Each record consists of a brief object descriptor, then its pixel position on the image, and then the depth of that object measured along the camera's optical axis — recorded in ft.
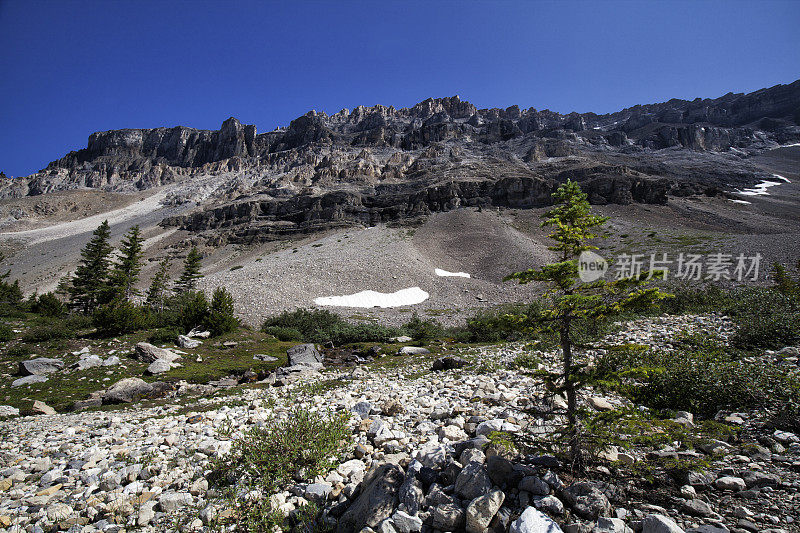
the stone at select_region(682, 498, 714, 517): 10.48
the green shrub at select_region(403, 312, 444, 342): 71.20
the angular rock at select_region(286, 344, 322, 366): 48.87
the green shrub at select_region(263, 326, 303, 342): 76.33
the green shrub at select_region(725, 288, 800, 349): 30.94
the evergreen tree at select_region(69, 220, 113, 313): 113.09
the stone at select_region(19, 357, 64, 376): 41.55
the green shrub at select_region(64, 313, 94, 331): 63.93
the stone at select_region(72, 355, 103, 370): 44.55
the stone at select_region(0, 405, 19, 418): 29.48
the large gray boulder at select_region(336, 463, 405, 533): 11.62
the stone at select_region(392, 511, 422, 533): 10.84
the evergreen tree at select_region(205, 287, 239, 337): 68.85
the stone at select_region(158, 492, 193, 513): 13.76
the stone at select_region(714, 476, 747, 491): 11.66
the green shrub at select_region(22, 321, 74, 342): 54.19
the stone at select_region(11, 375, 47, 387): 38.37
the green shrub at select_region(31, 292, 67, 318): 90.27
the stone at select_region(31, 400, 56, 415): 30.83
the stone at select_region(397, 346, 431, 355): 54.85
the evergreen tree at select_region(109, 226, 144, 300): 106.22
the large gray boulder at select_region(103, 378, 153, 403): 34.47
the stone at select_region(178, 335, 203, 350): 57.33
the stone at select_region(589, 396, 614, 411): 20.70
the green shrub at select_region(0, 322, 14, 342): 52.77
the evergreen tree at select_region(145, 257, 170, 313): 115.24
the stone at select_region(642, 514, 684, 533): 9.12
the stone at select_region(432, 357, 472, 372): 39.49
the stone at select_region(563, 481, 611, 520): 10.41
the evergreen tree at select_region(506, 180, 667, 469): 13.21
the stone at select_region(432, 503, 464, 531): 10.66
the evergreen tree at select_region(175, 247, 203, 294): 140.97
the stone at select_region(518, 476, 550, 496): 11.39
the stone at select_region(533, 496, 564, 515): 10.38
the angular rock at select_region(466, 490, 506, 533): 10.34
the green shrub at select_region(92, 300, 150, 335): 59.11
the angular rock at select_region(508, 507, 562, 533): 9.72
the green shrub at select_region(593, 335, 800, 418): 19.04
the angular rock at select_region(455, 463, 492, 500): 11.64
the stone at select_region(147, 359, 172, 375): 43.75
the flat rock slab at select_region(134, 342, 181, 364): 48.17
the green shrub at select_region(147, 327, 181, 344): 58.54
